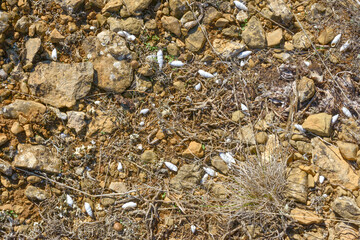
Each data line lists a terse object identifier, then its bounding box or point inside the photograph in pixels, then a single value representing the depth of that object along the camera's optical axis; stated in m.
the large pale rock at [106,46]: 2.59
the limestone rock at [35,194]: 2.48
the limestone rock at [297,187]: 2.39
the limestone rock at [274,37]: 2.61
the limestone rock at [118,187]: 2.53
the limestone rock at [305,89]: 2.49
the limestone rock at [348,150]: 2.41
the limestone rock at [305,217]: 2.34
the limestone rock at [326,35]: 2.58
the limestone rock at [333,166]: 2.39
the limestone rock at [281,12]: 2.61
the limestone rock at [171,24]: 2.61
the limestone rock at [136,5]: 2.60
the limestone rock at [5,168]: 2.43
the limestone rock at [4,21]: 2.51
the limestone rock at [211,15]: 2.62
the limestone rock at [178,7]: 2.60
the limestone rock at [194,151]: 2.54
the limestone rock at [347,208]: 2.31
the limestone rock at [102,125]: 2.56
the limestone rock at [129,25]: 2.61
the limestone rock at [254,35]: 2.61
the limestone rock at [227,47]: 2.60
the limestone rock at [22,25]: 2.55
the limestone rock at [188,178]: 2.53
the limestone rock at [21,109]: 2.48
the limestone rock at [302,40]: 2.60
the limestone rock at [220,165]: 2.53
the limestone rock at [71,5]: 2.60
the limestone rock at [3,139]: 2.45
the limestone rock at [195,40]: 2.62
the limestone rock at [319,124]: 2.43
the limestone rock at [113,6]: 2.61
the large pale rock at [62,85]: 2.54
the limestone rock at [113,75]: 2.57
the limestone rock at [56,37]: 2.57
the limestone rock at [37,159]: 2.46
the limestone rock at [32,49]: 2.55
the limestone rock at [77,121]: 2.53
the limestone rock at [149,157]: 2.56
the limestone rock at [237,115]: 2.57
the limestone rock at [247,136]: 2.53
